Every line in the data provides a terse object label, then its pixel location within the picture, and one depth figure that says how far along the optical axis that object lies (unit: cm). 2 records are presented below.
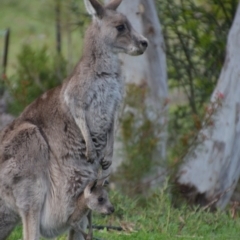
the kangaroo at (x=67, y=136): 1437
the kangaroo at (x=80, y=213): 1423
